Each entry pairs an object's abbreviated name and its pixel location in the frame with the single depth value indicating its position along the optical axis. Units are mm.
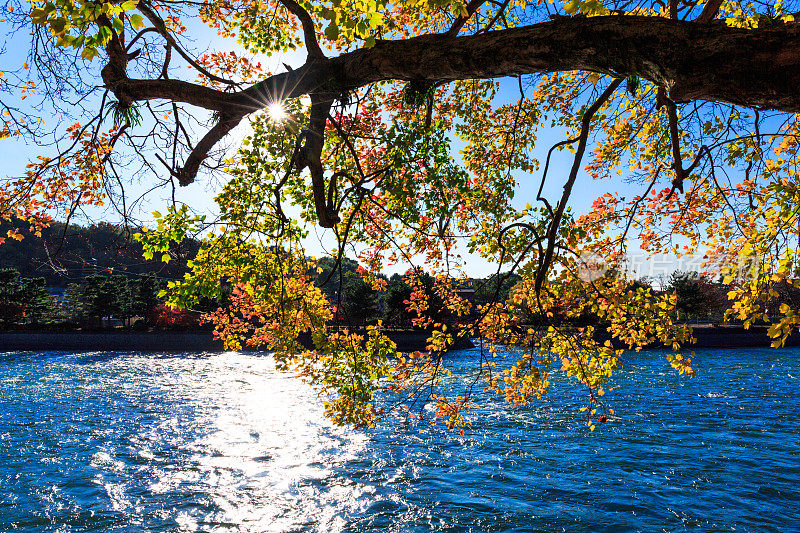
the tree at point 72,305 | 50469
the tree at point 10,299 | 40938
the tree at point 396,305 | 41094
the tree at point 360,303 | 41750
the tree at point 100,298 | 43156
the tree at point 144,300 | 43281
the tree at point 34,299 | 42375
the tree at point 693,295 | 48375
